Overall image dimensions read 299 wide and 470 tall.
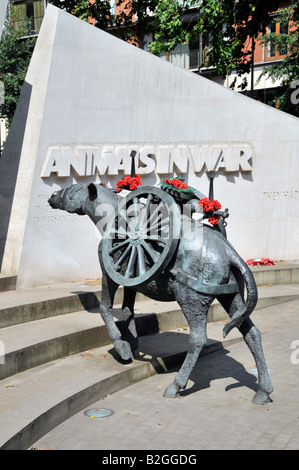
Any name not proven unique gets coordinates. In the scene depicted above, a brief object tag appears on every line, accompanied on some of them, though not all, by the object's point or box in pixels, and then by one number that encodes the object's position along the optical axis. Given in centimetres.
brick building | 2940
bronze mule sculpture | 589
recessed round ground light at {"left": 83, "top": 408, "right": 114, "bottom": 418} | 574
